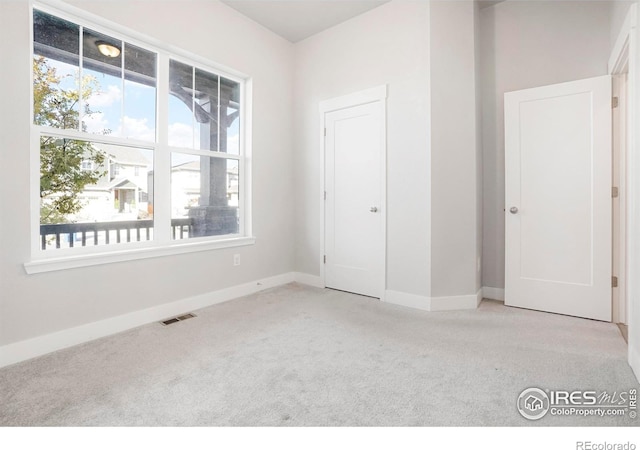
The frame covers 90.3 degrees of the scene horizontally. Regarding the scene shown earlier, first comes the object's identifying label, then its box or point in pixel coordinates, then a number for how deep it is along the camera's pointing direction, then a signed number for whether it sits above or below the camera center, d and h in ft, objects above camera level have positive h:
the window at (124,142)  7.29 +2.18
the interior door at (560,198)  8.79 +0.63
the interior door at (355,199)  10.89 +0.78
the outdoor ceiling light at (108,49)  8.08 +4.47
